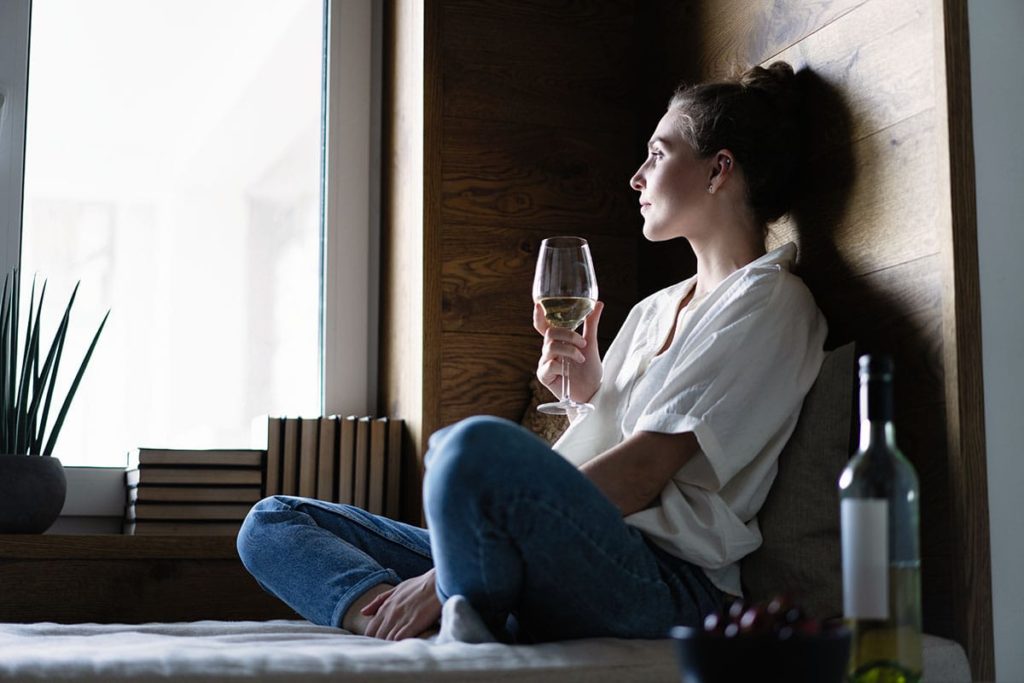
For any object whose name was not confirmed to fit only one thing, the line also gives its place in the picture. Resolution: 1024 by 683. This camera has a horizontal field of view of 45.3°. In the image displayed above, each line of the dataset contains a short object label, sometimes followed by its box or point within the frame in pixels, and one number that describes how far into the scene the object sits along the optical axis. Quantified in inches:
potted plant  88.7
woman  55.9
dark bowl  35.4
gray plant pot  88.3
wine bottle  41.0
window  105.2
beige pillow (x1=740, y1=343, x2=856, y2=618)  65.8
